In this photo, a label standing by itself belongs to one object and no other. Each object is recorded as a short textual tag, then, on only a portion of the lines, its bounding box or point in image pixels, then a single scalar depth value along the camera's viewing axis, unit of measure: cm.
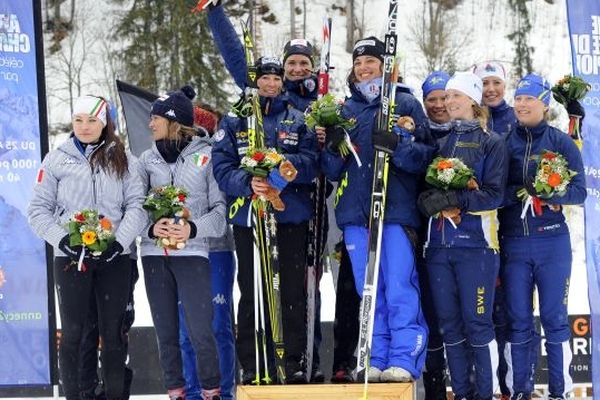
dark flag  1579
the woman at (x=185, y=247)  1230
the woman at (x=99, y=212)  1190
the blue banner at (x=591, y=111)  1475
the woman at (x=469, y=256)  1177
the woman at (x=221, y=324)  1306
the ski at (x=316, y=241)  1257
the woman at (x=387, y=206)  1156
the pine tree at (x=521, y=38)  5597
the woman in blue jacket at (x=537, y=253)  1221
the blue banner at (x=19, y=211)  1445
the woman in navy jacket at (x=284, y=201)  1212
